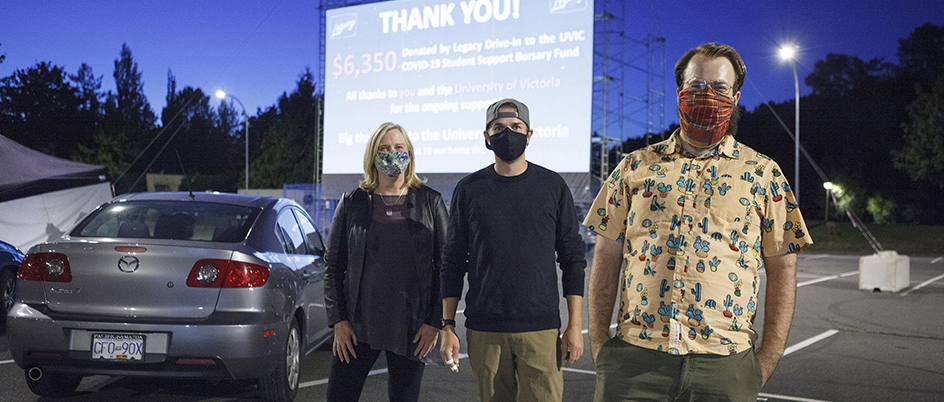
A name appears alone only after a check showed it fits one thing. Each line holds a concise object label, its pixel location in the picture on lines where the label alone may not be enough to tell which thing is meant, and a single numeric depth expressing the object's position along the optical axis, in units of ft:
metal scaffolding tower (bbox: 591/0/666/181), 64.23
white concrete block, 44.78
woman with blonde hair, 10.31
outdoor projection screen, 58.49
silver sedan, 13.93
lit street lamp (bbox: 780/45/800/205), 75.87
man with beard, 6.70
